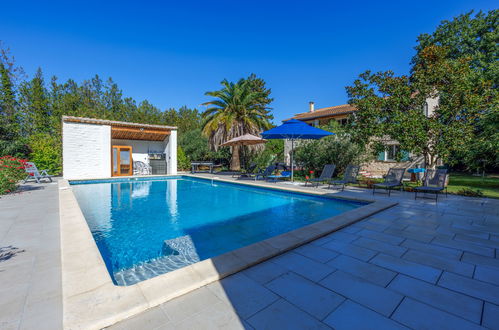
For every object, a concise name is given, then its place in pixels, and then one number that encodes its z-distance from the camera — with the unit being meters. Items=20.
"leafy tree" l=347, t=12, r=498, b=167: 7.81
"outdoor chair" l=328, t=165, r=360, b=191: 8.23
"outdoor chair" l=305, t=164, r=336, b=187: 8.65
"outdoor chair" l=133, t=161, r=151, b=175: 16.19
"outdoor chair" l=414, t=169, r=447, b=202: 6.99
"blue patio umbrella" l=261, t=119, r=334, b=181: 9.44
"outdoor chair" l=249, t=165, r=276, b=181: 11.31
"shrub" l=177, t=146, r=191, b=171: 19.33
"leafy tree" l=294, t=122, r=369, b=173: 12.45
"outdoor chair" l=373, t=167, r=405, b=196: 7.60
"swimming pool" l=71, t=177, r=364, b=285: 3.68
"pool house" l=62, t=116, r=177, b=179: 12.57
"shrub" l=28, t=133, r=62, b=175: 12.92
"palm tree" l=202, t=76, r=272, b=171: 16.45
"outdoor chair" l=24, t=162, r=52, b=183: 9.64
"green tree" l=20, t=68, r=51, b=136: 24.03
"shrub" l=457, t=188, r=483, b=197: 7.33
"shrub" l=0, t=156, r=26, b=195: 7.27
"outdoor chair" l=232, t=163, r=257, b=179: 13.23
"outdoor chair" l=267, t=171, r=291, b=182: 10.83
